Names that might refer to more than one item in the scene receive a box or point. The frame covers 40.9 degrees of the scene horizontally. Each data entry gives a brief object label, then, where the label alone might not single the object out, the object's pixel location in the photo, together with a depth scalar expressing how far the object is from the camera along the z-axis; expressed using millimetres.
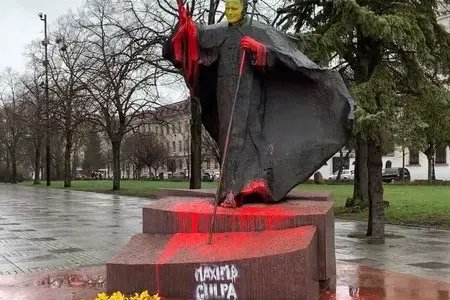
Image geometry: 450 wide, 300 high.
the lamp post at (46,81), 40719
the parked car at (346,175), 60553
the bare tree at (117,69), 25500
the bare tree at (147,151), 75456
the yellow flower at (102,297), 4555
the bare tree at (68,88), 35094
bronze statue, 7289
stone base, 5801
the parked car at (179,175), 75750
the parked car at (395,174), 55756
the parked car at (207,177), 69219
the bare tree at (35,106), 44528
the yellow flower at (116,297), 4580
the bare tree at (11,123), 59594
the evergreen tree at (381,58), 12297
